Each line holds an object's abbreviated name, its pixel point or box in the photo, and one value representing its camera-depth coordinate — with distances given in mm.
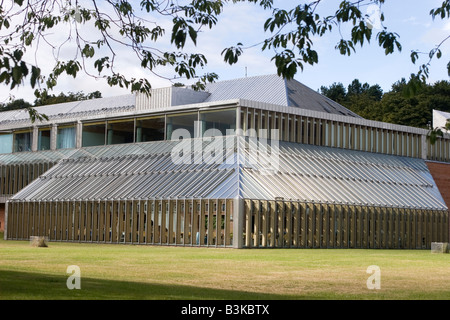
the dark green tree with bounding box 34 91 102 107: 102562
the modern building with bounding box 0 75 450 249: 42406
